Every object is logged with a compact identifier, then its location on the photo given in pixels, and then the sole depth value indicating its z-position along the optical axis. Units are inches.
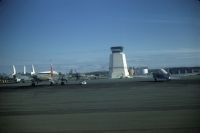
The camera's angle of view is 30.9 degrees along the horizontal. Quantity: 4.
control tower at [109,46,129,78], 5196.9
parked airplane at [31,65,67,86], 2344.9
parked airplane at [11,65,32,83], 3418.1
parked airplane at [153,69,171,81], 2339.4
